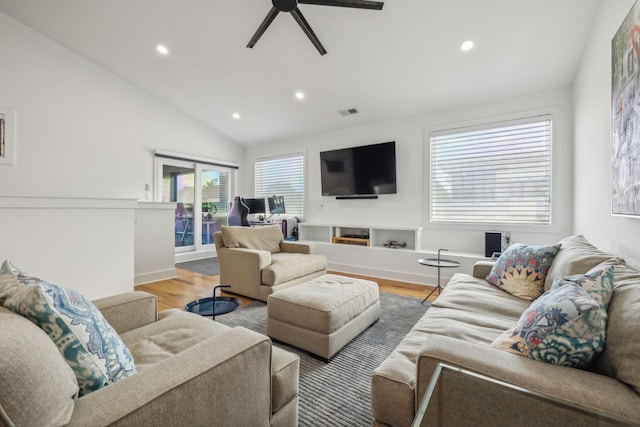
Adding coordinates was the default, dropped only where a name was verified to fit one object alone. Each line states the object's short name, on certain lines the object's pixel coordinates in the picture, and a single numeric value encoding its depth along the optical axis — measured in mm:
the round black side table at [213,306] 2265
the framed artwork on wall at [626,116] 1396
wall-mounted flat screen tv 4246
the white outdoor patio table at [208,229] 5750
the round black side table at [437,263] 2779
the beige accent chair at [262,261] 2896
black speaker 3398
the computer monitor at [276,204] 5277
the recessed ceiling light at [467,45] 2725
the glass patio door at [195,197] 5180
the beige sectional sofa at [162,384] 552
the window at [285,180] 5461
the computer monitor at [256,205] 5391
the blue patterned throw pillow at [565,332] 839
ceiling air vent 4195
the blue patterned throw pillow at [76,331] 733
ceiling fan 2156
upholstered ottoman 1858
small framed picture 3408
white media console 4168
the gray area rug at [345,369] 1405
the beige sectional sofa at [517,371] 735
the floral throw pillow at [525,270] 1853
